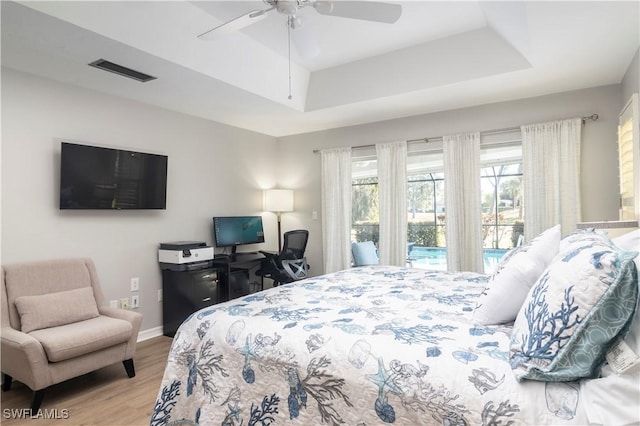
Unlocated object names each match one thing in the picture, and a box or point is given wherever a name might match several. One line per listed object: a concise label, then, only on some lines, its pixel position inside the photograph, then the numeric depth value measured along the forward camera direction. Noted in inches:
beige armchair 92.6
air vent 112.0
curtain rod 139.2
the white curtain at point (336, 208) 195.6
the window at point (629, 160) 104.7
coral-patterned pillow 40.6
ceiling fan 83.4
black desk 163.0
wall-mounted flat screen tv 125.0
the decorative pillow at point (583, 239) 56.6
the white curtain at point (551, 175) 141.1
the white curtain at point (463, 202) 160.2
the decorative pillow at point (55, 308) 102.2
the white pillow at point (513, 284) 61.2
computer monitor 175.9
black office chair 175.5
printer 149.0
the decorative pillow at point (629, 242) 56.2
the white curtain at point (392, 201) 179.2
